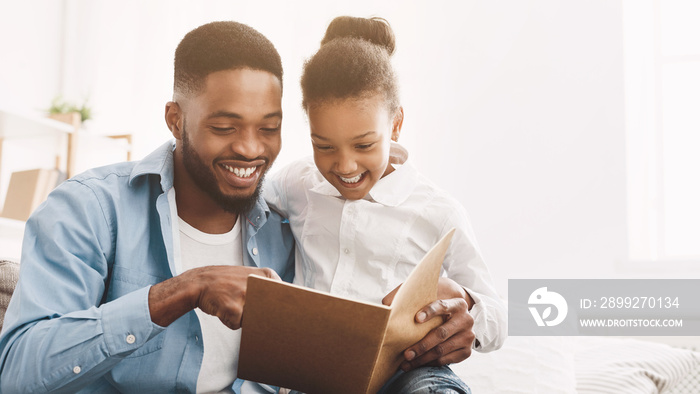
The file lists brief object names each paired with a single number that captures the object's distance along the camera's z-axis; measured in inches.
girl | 54.5
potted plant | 132.9
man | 44.2
